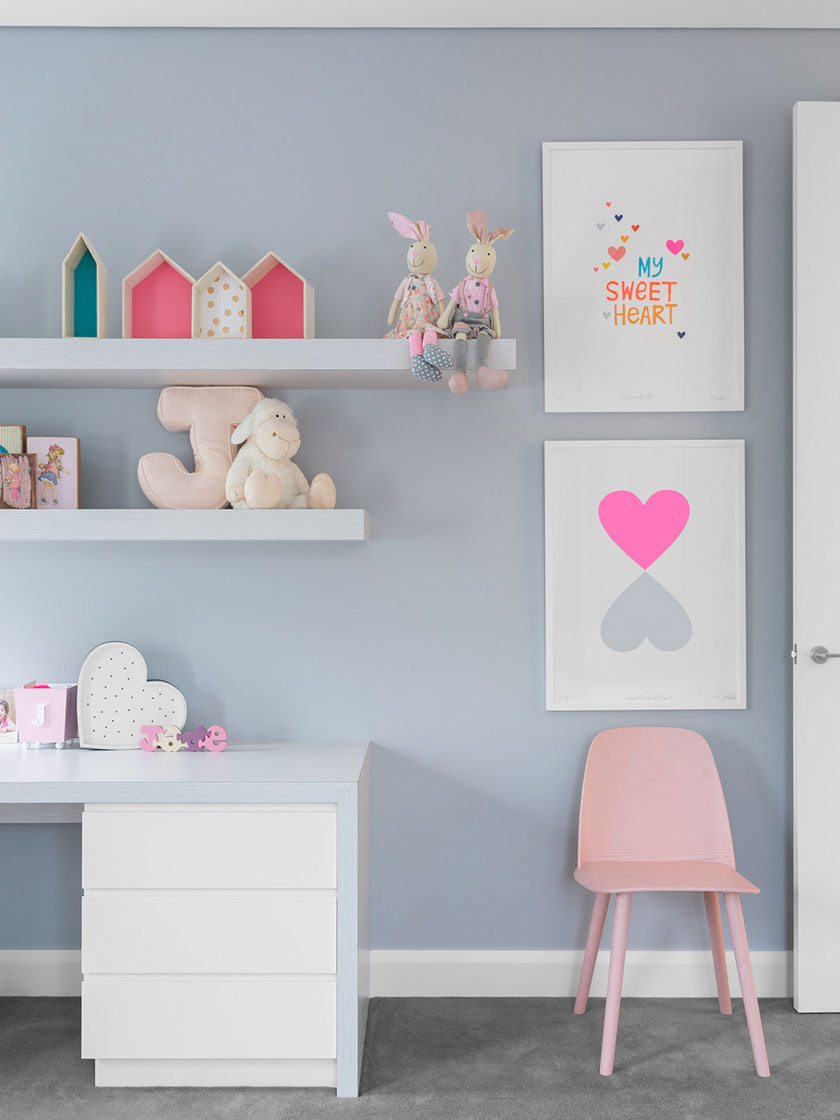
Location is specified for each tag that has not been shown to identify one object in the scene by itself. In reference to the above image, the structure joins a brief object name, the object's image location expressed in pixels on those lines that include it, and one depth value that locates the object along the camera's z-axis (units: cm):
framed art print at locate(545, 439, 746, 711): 252
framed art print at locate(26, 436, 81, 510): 246
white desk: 204
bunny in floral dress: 224
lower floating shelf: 228
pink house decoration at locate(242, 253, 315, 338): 241
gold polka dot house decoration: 238
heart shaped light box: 242
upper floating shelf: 228
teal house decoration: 235
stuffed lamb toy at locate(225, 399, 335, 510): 230
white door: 243
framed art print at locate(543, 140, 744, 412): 249
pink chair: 242
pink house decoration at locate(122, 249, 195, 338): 242
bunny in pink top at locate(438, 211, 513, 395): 227
